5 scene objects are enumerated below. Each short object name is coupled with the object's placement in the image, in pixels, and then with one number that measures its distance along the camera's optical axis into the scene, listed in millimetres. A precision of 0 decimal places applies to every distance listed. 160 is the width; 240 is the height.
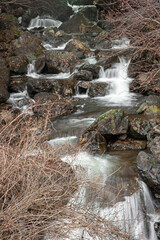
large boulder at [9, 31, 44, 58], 14100
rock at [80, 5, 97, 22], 22922
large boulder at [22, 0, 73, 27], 25245
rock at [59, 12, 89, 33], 21766
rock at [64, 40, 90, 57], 15266
